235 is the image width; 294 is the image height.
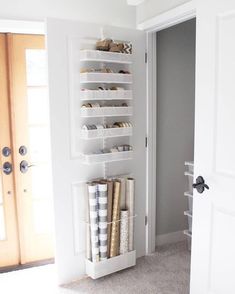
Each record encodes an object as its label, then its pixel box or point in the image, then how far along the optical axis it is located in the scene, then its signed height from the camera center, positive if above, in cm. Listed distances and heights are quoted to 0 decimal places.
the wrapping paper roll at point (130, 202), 264 -74
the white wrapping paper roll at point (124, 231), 260 -96
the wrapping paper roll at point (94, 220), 243 -81
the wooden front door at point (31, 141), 267 -24
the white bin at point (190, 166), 286 -49
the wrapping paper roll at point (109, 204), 250 -72
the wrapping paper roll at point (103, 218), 244 -80
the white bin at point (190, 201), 290 -82
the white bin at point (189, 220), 293 -101
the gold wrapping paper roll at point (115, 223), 253 -87
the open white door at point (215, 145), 178 -20
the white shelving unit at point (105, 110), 238 +1
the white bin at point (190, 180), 288 -64
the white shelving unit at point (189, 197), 288 -79
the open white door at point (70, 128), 233 -11
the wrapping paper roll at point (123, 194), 263 -67
